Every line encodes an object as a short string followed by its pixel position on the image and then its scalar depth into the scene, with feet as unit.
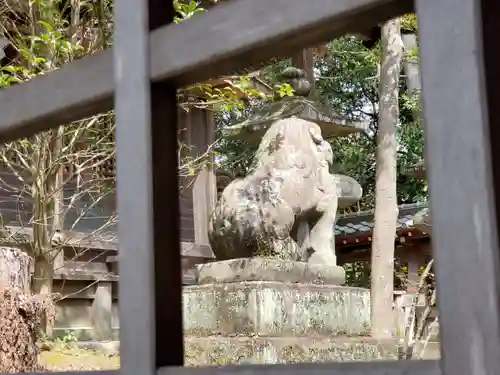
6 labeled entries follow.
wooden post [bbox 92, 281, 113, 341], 21.19
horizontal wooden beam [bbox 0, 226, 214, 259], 16.03
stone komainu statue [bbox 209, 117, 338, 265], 13.94
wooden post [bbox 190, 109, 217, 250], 23.90
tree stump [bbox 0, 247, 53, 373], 10.76
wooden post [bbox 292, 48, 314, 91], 21.15
